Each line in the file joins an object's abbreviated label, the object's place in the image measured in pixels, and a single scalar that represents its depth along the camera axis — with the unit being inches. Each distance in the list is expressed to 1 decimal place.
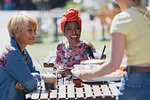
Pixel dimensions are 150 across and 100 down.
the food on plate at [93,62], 138.7
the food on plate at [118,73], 114.5
